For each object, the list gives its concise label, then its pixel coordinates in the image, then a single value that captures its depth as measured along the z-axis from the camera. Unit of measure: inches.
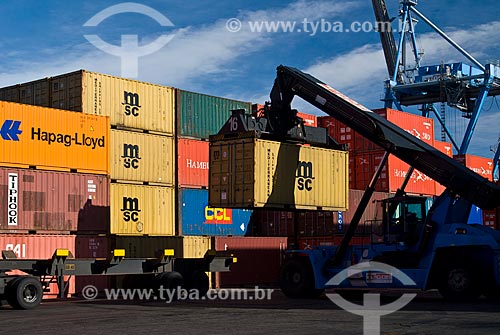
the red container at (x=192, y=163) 1188.5
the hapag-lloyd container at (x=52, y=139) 931.3
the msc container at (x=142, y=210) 1075.3
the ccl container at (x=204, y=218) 1184.2
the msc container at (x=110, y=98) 1069.8
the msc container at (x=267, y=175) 880.3
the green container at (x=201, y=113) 1202.6
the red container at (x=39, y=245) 909.2
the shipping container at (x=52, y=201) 917.8
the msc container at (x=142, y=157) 1095.0
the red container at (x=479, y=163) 1678.2
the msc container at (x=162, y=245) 1058.7
